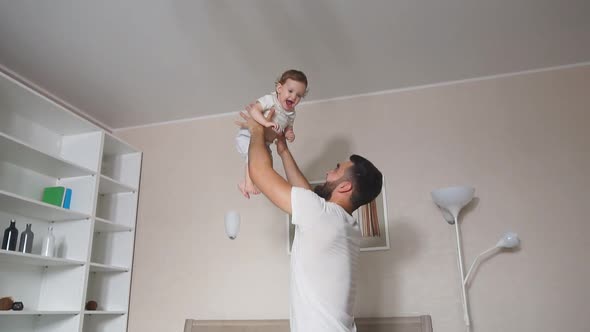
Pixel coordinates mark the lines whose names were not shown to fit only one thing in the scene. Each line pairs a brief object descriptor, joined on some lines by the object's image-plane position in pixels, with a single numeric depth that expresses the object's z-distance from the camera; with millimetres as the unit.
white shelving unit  2830
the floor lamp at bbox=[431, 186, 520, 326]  2662
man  1612
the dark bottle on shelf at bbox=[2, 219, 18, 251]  2641
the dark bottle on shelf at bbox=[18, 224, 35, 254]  2770
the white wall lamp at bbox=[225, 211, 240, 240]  2906
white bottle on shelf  2920
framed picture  2984
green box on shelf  3006
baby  2039
